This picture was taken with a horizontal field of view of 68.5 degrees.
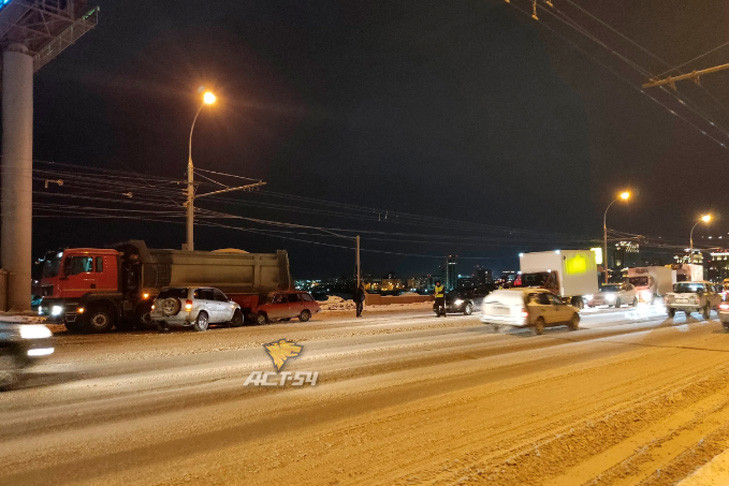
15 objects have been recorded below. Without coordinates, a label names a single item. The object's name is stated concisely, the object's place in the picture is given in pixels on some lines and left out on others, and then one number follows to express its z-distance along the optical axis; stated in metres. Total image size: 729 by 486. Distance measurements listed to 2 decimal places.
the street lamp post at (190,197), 24.73
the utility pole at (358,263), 38.07
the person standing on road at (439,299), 26.27
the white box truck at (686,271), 44.19
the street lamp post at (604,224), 38.44
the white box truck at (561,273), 28.02
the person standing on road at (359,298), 27.73
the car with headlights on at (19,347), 8.64
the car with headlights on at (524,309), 17.08
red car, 23.61
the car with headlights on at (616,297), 35.78
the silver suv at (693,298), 25.13
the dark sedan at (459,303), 27.75
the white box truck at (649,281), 36.16
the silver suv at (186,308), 19.45
